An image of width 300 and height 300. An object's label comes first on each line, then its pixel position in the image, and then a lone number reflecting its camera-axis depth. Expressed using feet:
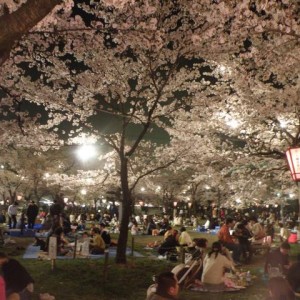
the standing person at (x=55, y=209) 68.80
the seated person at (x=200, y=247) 35.20
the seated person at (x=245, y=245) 50.85
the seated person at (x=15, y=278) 22.43
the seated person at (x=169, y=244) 53.31
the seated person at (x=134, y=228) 86.53
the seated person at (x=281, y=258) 34.25
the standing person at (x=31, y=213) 76.18
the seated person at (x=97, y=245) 53.26
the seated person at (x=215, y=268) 30.96
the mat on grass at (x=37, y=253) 49.60
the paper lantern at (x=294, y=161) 29.48
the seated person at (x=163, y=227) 84.28
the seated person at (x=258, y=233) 59.06
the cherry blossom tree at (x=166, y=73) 41.24
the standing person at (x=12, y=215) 79.61
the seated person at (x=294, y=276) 26.55
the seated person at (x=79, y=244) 52.47
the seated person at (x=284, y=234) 63.60
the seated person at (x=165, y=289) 17.04
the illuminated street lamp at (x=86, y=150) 63.31
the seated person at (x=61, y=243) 51.08
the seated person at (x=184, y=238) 53.59
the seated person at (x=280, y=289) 20.12
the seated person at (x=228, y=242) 51.08
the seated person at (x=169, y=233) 56.27
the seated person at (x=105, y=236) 58.39
